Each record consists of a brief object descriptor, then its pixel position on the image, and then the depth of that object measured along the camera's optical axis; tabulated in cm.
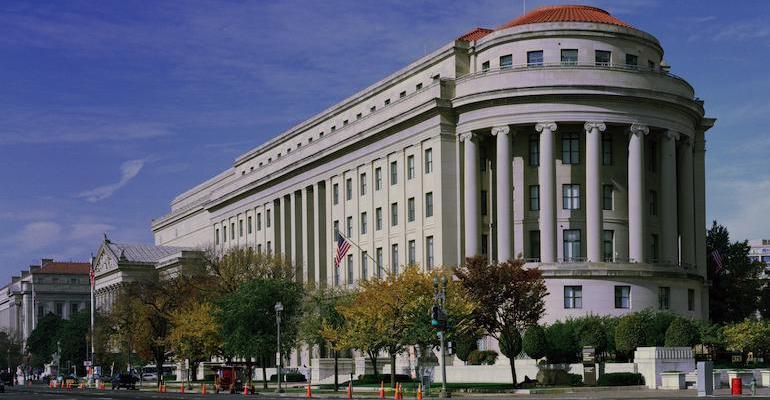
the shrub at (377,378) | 8618
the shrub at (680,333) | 8125
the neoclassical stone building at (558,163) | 9488
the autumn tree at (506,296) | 7544
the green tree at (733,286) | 11219
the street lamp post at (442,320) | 6361
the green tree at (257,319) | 9481
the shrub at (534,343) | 7938
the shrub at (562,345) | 8125
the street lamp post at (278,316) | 8100
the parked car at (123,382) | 11362
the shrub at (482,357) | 8900
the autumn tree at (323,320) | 8381
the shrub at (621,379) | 7006
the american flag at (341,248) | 9369
